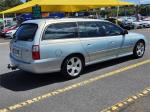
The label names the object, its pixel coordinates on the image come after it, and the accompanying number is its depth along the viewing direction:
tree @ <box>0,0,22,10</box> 101.72
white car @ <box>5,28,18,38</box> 24.08
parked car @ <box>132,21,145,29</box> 31.14
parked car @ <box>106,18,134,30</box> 30.81
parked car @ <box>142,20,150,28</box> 32.20
